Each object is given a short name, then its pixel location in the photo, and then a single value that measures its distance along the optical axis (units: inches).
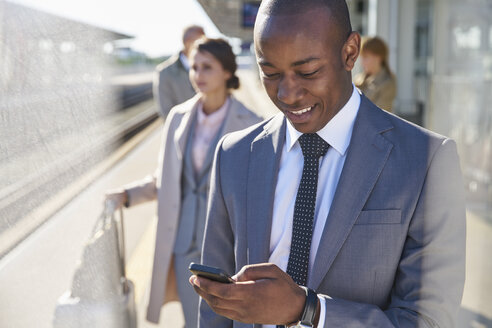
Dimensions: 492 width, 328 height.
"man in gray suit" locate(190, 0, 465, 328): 43.8
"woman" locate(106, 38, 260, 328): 109.0
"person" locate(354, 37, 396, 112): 163.9
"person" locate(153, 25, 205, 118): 173.6
